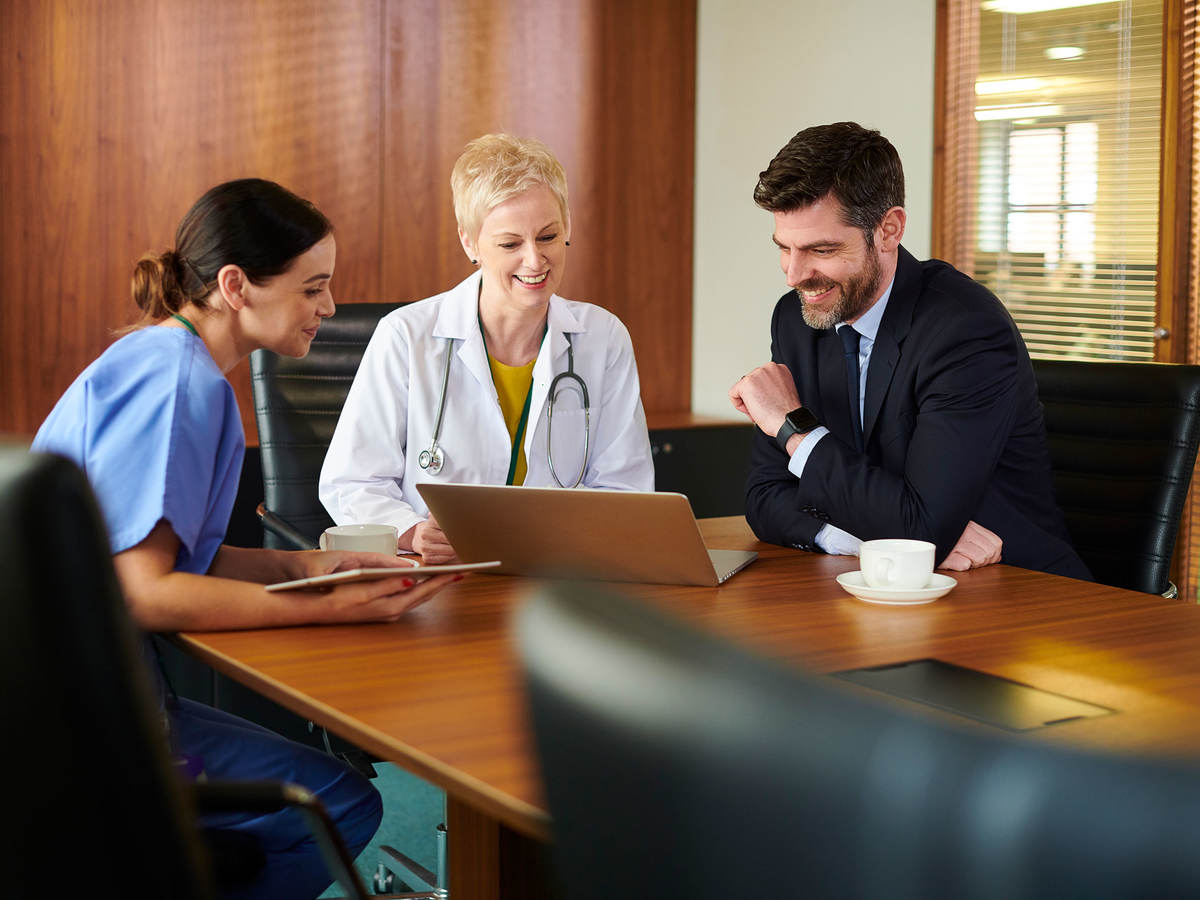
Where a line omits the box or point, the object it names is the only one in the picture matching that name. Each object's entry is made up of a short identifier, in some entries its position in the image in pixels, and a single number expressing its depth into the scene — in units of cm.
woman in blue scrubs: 149
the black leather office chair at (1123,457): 224
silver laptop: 165
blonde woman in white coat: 243
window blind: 354
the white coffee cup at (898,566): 167
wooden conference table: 113
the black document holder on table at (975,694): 117
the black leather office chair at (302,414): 280
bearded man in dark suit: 196
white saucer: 164
